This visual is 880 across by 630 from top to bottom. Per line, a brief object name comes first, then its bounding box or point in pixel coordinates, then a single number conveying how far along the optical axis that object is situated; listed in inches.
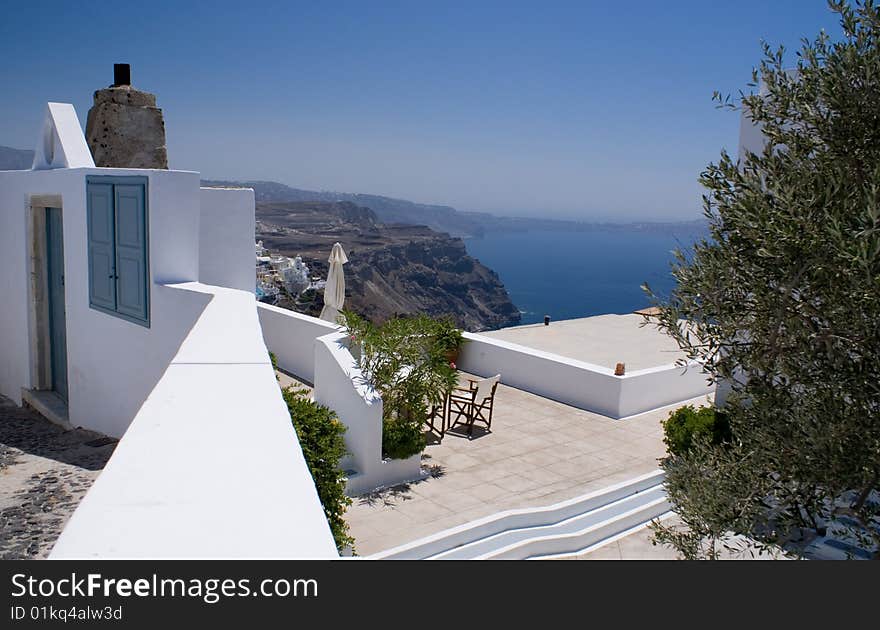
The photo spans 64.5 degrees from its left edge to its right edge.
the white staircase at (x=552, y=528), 263.7
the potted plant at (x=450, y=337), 475.8
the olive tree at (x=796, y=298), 129.6
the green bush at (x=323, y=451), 223.1
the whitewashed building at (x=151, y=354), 69.4
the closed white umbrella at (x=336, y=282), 464.1
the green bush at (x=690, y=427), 325.1
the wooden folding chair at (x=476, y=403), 373.4
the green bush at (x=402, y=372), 319.9
